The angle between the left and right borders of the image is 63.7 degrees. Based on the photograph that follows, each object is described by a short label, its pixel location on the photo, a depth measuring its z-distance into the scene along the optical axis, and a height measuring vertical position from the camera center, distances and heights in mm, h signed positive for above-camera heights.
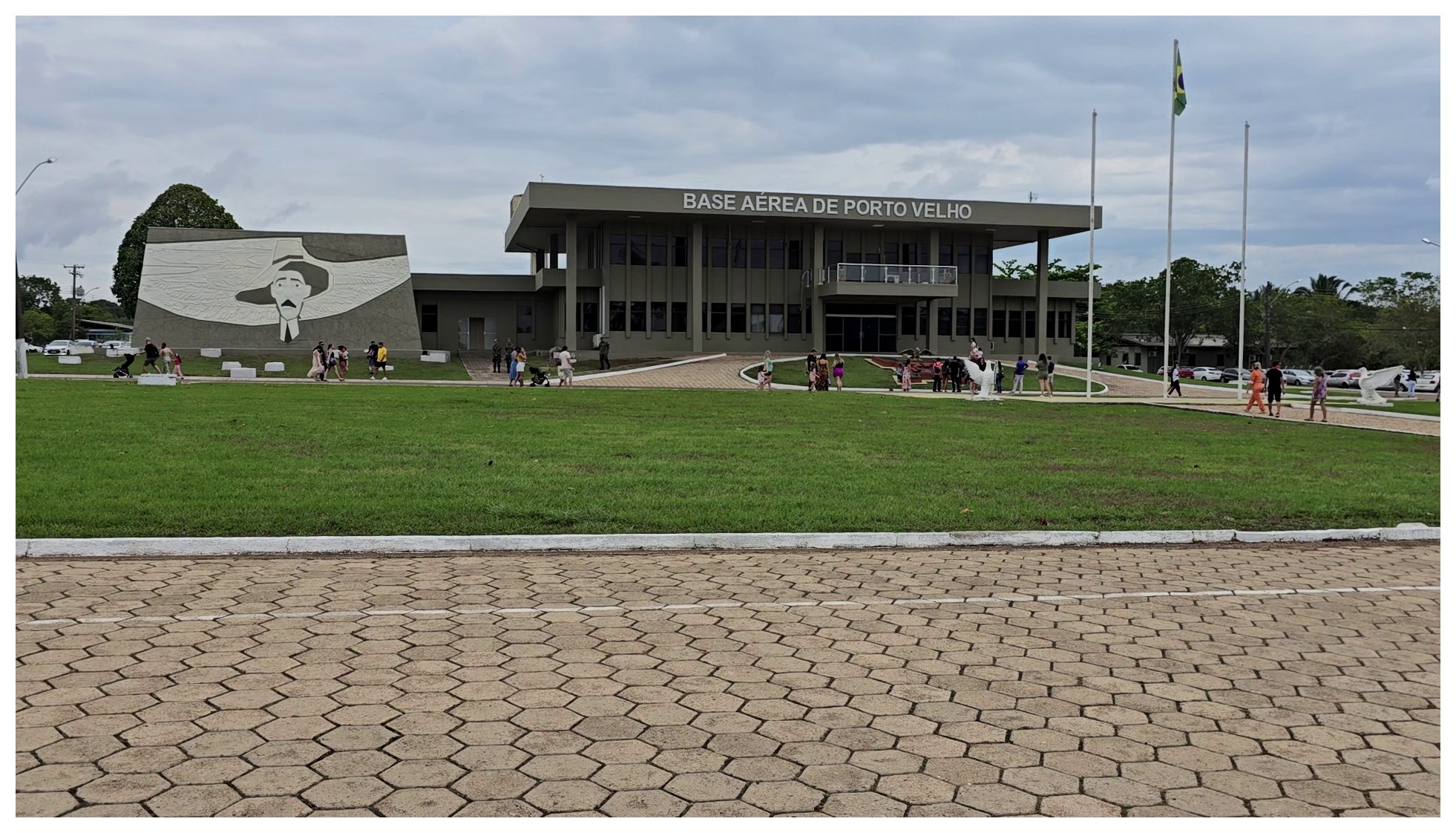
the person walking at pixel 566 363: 36094 -731
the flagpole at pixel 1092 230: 37562 +3607
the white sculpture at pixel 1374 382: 35906 -1158
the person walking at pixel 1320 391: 27641 -1130
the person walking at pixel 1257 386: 30016 -1096
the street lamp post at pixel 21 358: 33781 -637
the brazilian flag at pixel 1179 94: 37719 +8049
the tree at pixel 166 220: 69000 +6934
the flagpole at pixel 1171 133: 38262 +7135
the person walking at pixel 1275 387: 29328 -1092
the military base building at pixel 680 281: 51656 +2710
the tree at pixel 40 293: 113500 +4246
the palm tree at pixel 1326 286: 113438 +5685
